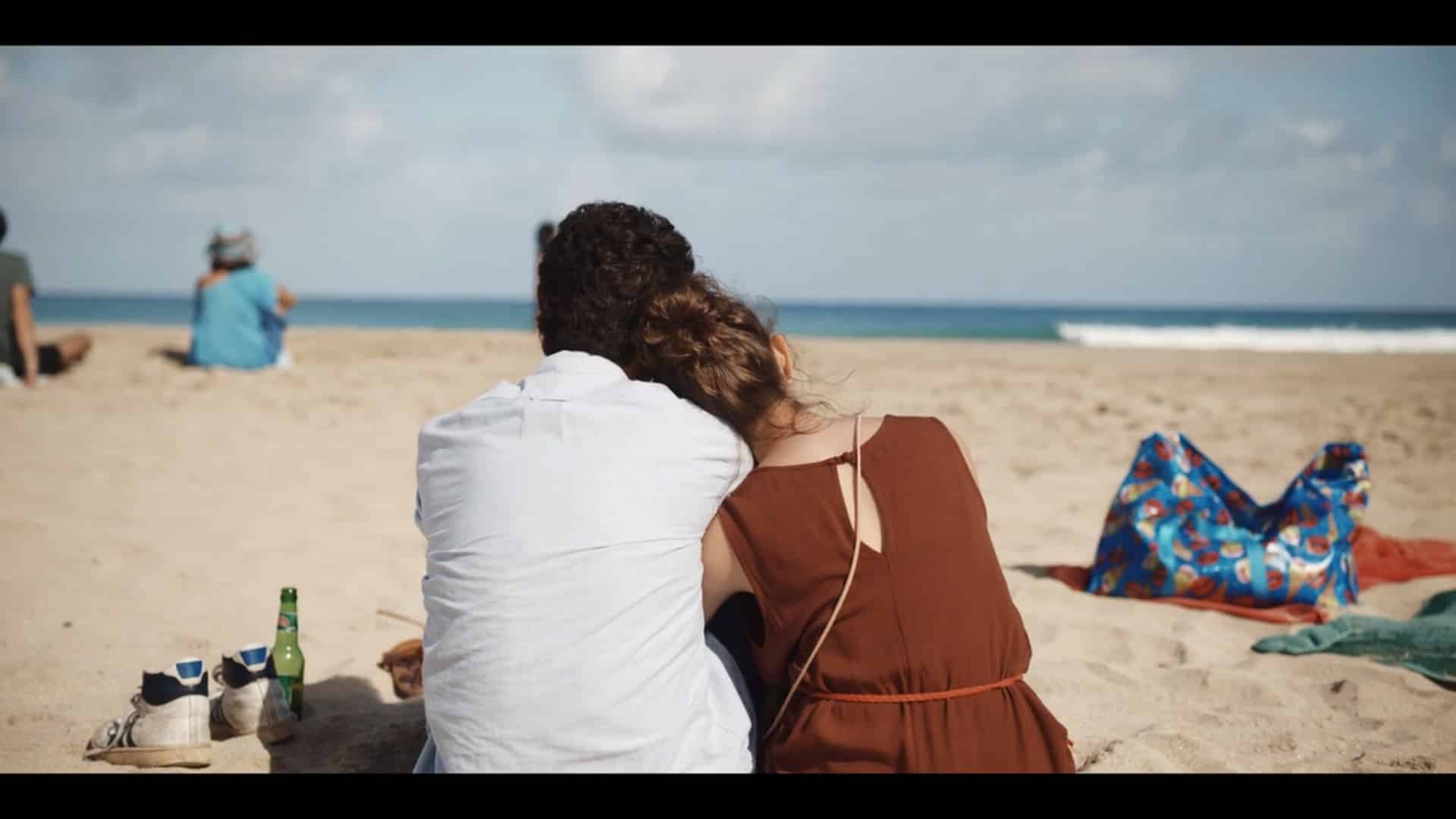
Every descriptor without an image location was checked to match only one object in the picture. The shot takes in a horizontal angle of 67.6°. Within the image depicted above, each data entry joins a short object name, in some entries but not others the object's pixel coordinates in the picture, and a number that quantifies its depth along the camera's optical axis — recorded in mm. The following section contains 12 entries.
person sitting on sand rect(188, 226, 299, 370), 9156
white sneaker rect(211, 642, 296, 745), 2865
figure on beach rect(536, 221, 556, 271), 7598
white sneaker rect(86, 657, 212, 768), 2707
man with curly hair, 1952
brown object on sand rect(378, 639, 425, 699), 3312
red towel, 4445
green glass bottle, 3078
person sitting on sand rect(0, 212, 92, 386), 7742
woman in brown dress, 2078
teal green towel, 3428
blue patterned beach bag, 4012
